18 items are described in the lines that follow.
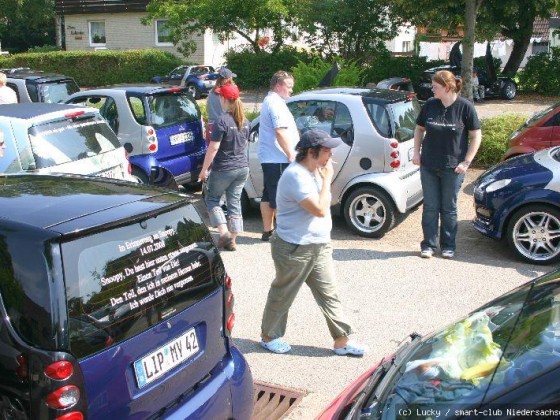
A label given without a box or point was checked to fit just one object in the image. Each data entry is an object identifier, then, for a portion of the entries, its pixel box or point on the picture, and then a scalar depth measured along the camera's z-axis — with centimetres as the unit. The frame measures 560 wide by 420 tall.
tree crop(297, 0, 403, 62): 2639
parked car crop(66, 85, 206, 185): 962
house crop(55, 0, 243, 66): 3559
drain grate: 462
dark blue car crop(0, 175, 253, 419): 298
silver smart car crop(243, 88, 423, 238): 816
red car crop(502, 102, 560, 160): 959
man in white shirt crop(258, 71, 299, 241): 752
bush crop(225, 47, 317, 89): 2942
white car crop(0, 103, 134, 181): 699
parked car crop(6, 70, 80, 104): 1275
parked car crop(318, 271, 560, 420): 246
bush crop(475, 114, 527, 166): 1118
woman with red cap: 767
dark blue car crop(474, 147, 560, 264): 720
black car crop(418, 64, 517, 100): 2361
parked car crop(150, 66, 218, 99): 2733
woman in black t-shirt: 723
